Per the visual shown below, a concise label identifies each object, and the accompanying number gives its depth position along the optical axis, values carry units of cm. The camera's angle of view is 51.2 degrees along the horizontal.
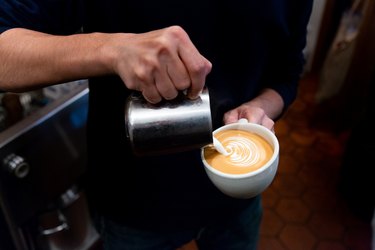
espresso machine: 94
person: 50
